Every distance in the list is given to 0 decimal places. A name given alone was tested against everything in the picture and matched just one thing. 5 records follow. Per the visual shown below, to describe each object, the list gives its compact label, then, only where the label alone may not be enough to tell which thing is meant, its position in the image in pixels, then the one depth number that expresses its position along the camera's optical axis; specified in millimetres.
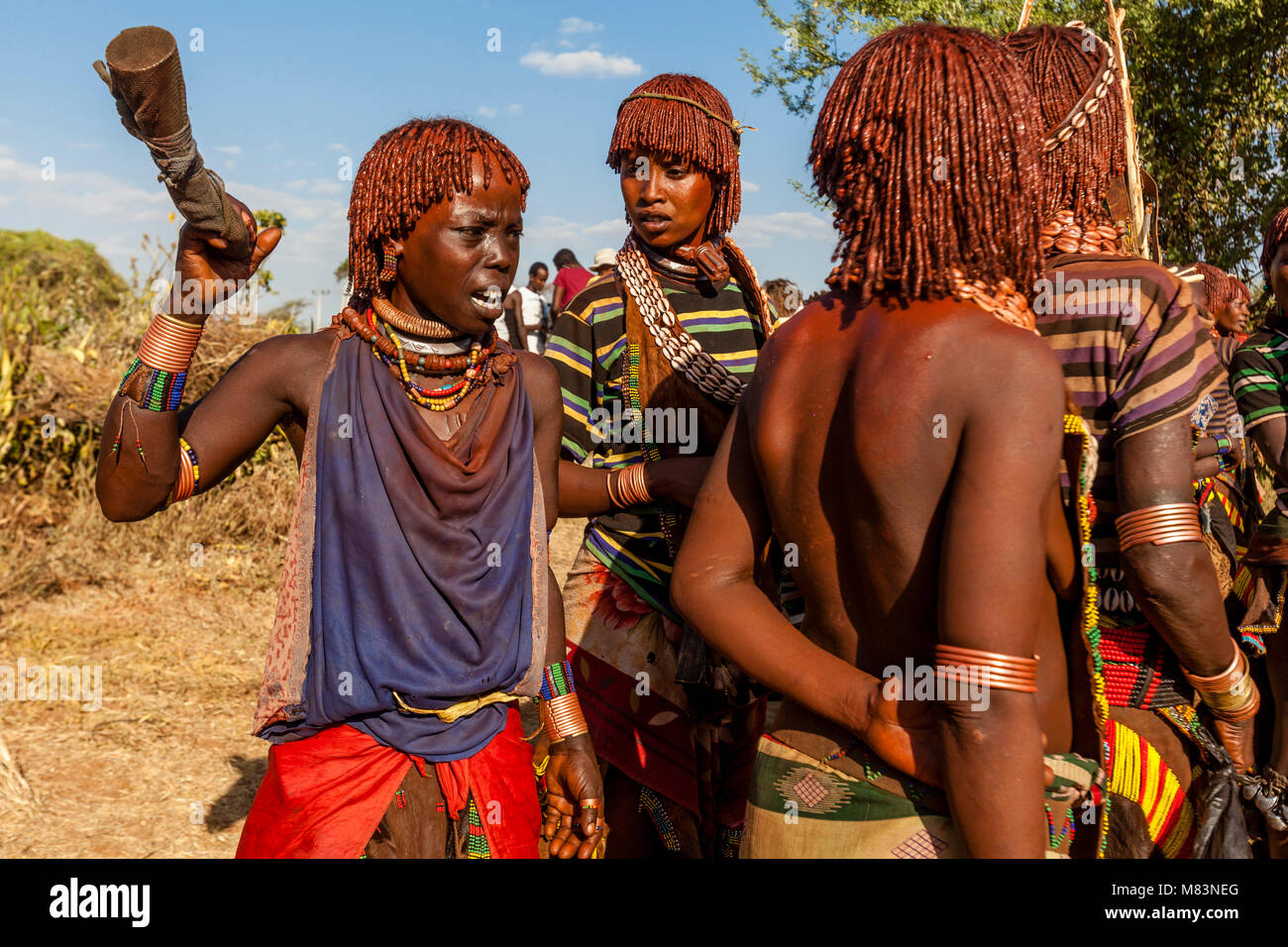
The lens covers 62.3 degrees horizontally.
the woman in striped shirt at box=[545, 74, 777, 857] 3625
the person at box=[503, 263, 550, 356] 14203
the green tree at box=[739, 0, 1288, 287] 9719
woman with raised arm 2438
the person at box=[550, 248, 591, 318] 13602
